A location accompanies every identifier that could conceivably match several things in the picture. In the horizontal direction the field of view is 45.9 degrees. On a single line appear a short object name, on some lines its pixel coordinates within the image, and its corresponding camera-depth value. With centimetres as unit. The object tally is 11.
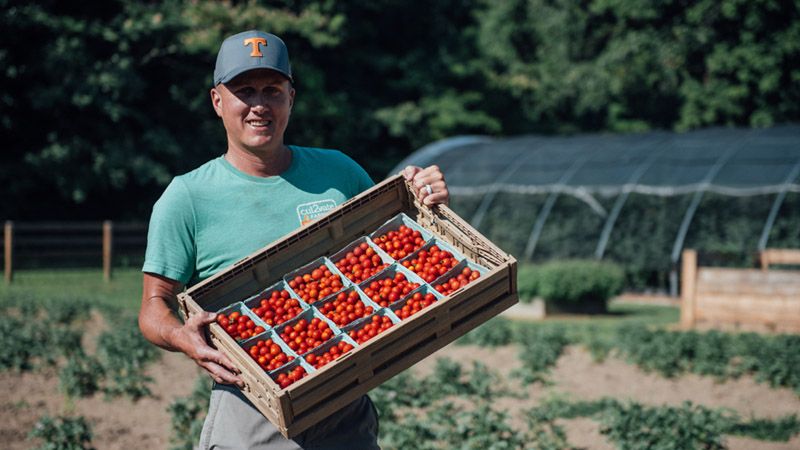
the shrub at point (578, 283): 1588
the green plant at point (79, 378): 869
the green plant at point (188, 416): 666
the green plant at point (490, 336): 1159
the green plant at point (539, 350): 970
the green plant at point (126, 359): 877
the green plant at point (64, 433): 646
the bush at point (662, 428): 641
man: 328
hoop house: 1875
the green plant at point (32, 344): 977
